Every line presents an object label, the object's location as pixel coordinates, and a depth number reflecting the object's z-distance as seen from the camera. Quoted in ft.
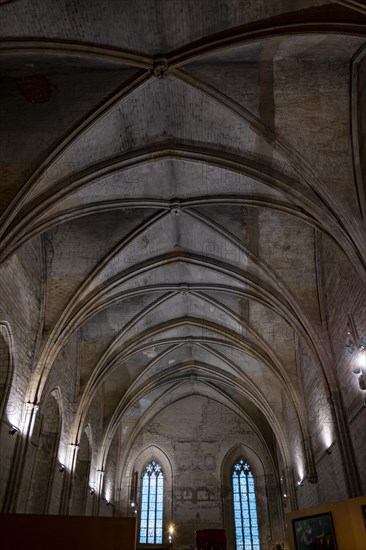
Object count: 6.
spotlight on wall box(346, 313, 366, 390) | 27.22
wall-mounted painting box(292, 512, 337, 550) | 30.71
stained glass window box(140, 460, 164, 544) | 73.72
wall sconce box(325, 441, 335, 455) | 44.72
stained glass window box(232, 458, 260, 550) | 73.05
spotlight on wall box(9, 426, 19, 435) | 37.99
